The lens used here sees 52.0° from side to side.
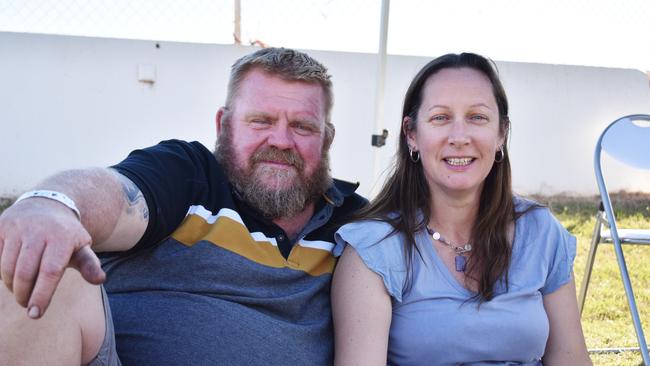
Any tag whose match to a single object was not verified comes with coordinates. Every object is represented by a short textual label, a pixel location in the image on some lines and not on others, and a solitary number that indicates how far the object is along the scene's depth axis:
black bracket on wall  4.70
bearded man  1.28
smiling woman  2.05
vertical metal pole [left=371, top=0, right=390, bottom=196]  4.55
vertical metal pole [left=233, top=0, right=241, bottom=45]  6.97
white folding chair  3.11
